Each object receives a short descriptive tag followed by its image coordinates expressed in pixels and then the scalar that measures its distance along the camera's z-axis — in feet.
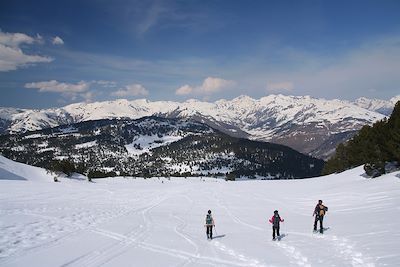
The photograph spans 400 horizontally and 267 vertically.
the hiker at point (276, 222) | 87.04
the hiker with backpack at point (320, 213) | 91.25
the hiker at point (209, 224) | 89.81
